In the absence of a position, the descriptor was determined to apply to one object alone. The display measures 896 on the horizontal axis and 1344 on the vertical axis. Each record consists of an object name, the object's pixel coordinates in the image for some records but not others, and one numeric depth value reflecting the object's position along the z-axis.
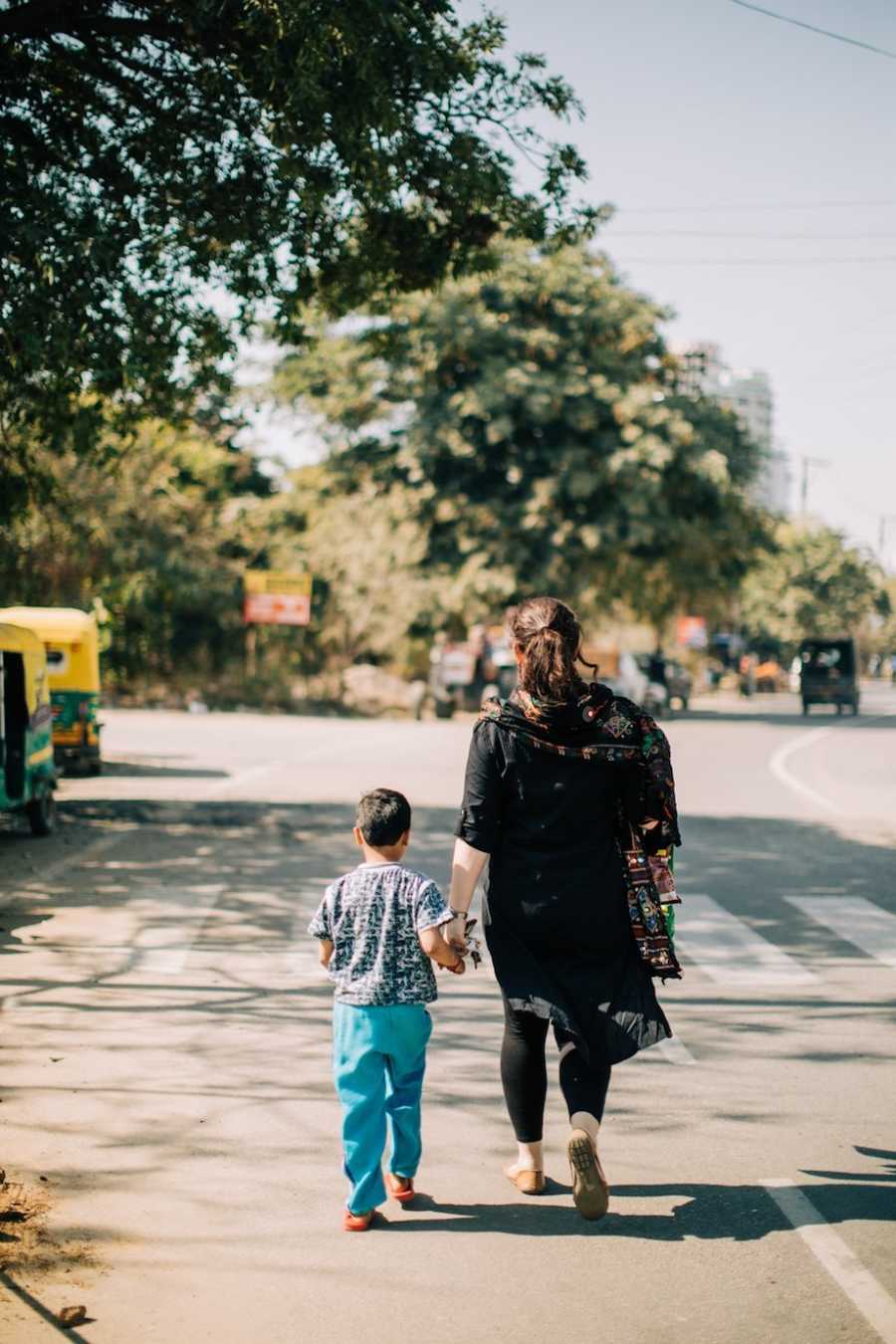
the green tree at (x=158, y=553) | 34.00
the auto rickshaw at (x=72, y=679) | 20.86
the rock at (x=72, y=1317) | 4.00
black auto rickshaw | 52.44
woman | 4.86
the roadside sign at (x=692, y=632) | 85.00
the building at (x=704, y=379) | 45.91
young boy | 4.71
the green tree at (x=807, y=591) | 101.56
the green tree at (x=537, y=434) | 42.00
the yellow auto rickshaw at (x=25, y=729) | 14.48
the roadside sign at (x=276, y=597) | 46.09
